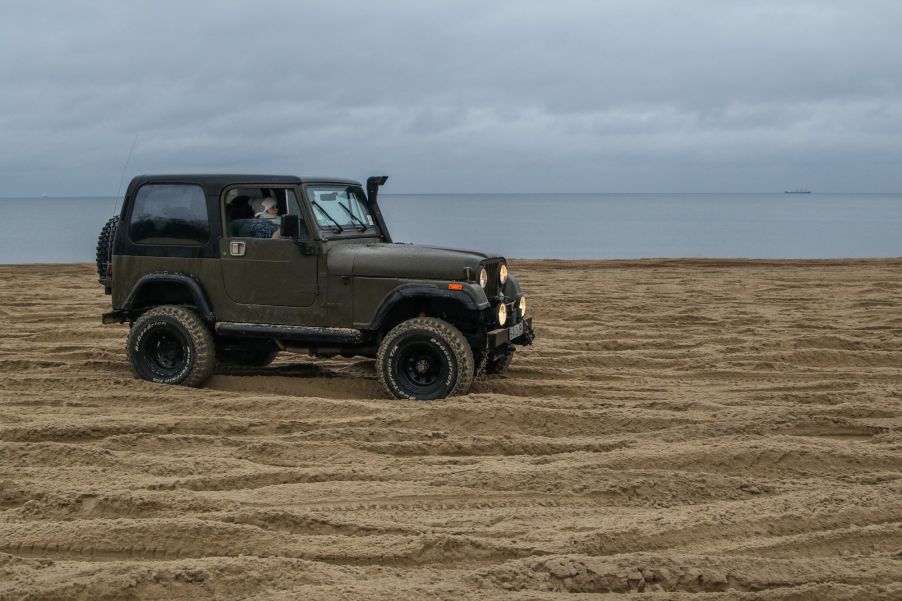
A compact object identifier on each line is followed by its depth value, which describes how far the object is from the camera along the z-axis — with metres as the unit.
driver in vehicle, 7.90
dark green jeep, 7.53
